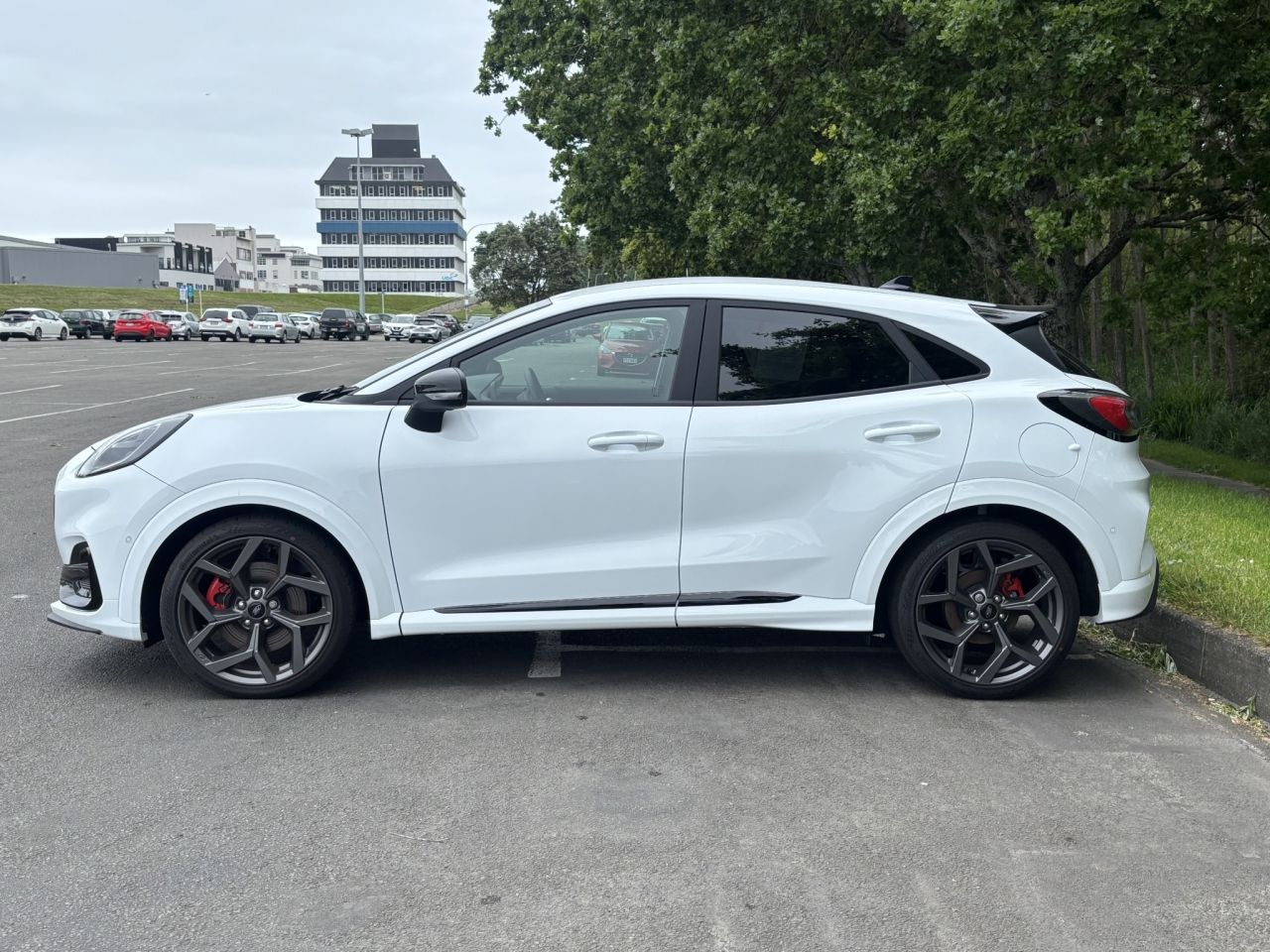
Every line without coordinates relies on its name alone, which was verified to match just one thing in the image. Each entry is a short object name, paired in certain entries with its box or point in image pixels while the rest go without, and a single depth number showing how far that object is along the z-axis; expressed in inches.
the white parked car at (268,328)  2486.5
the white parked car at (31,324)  2235.5
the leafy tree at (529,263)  3422.7
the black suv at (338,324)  2817.4
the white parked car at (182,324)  2586.1
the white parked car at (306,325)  2974.7
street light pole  3215.6
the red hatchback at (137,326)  2340.1
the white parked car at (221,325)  2482.5
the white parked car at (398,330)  2997.0
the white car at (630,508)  193.6
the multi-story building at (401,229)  6358.3
